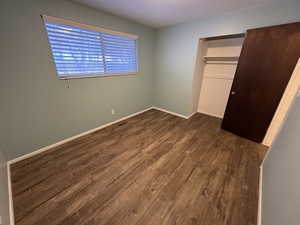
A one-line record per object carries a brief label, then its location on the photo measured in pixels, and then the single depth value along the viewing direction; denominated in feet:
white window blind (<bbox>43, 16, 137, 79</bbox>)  5.80
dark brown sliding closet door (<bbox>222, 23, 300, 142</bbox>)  5.76
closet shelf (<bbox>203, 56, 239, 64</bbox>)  9.23
